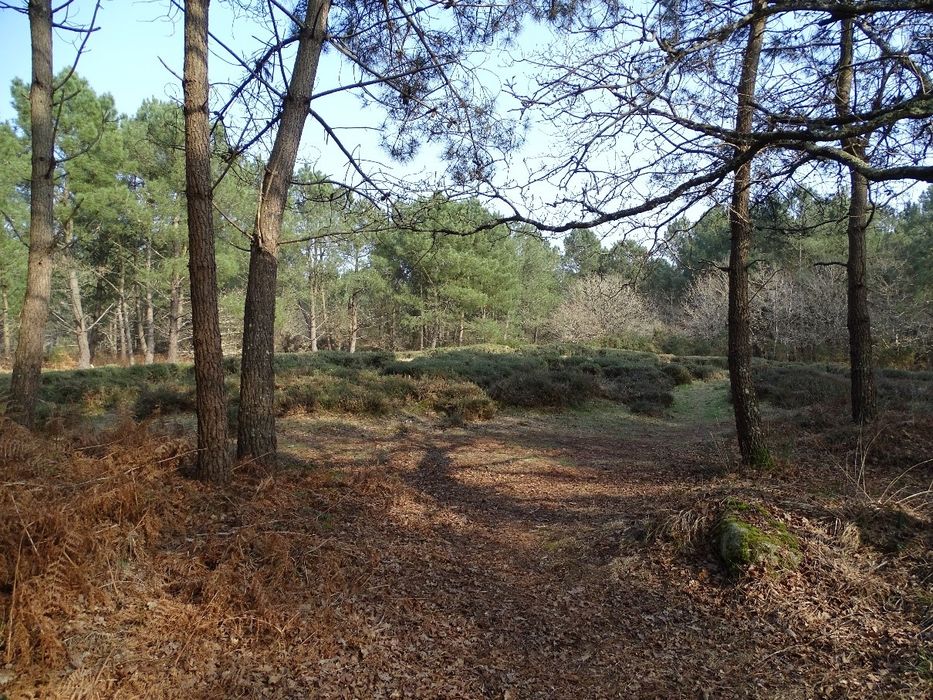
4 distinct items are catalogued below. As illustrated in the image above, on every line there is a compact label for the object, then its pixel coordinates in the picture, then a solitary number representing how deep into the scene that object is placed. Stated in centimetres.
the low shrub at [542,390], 1308
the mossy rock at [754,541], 367
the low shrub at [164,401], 993
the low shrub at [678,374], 1833
